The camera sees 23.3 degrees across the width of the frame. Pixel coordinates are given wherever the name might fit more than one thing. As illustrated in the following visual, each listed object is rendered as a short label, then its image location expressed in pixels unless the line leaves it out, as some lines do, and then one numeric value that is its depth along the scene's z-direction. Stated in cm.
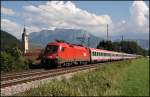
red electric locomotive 3678
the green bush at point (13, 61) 3316
